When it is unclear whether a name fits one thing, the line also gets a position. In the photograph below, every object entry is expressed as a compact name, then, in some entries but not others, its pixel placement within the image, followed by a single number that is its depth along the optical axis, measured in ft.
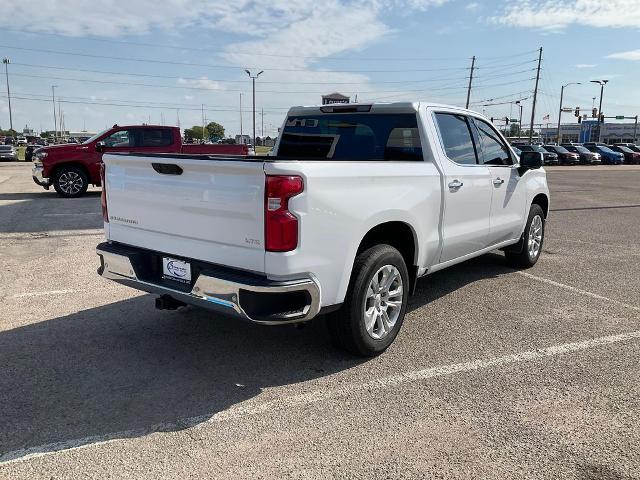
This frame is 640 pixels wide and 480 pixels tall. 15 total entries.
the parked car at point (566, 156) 143.33
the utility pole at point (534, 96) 212.23
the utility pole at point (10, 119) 278.85
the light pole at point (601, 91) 247.27
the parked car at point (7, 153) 114.42
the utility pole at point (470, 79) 236.02
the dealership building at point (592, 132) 358.02
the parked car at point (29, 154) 118.42
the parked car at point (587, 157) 148.15
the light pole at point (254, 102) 217.85
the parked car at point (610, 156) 157.17
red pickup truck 45.62
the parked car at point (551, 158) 135.82
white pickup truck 10.71
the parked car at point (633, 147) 171.53
